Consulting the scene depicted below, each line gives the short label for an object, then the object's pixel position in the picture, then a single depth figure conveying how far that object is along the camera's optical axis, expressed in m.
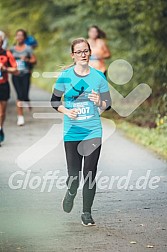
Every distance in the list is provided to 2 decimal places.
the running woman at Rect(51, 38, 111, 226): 7.99
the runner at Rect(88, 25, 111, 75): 15.87
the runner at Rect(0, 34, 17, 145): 14.14
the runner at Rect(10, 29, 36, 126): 17.14
